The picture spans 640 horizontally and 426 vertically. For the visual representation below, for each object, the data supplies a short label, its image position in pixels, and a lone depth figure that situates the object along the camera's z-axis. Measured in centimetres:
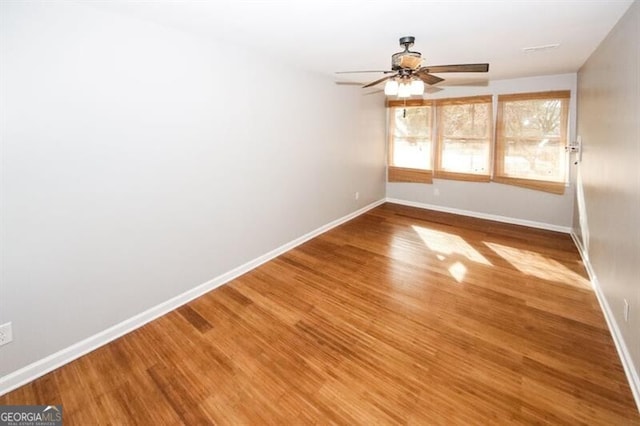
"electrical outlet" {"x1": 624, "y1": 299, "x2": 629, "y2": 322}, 197
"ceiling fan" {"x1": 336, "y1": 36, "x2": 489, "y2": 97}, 231
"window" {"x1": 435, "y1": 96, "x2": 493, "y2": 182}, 485
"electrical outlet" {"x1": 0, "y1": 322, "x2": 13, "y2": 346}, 179
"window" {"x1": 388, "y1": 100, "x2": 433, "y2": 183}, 539
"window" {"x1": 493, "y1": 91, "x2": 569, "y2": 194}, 424
